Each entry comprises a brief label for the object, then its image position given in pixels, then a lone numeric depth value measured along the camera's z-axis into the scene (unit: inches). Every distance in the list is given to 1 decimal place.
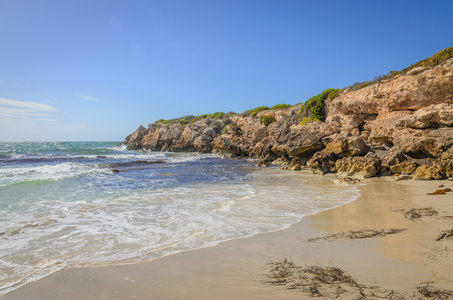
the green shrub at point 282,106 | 2100.1
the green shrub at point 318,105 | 1274.5
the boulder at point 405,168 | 533.3
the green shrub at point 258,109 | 2105.1
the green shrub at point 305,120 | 1248.4
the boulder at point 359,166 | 565.9
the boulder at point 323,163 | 698.2
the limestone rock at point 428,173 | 460.4
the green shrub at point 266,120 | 1635.1
